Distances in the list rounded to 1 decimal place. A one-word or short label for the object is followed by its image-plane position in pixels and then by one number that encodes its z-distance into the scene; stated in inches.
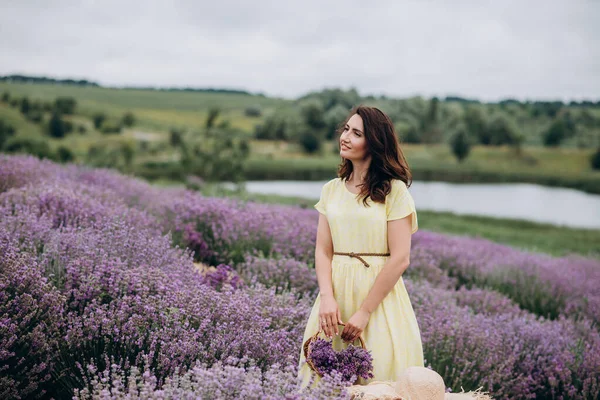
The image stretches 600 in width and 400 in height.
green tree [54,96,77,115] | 2004.2
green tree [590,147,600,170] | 2102.6
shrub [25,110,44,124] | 1800.0
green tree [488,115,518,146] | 2598.4
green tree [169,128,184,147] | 1817.2
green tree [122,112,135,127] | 2308.4
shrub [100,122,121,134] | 2003.0
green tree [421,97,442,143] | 2737.5
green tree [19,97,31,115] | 1863.9
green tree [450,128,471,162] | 2151.8
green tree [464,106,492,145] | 2687.0
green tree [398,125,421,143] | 2514.0
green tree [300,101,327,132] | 2524.6
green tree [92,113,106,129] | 2058.6
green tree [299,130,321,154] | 2309.3
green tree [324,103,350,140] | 2447.1
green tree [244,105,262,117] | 3387.8
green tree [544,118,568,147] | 2647.6
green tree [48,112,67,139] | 1768.0
